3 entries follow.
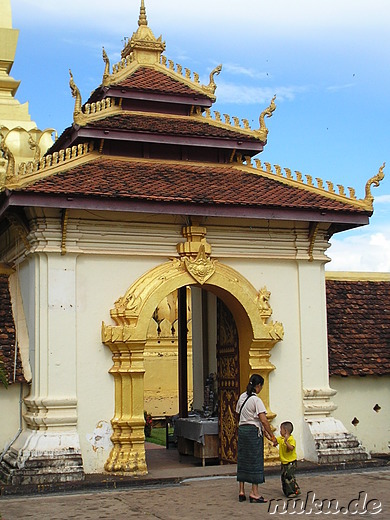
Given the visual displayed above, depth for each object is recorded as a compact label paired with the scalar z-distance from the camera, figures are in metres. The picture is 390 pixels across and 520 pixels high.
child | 11.47
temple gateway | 13.41
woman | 11.14
